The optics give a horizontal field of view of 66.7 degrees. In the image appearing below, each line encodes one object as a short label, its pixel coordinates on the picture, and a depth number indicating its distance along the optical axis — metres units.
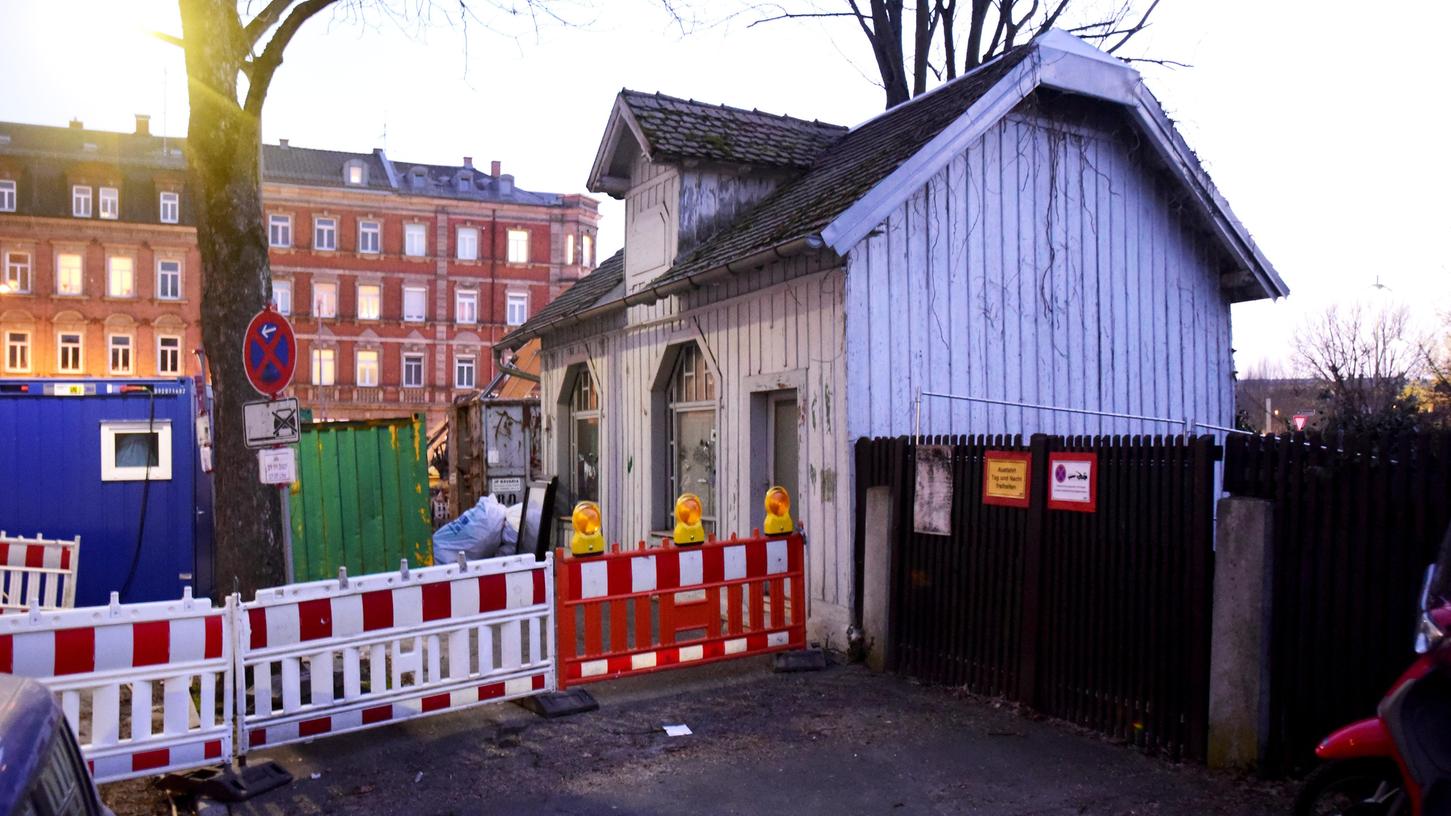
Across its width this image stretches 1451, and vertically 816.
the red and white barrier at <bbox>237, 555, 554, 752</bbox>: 6.51
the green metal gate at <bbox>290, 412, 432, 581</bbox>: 12.00
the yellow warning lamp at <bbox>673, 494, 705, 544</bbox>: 8.69
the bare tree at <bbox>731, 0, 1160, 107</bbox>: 21.33
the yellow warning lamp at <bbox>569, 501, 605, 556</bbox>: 8.16
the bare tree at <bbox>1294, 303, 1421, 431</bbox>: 25.07
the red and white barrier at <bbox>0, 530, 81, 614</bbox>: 9.11
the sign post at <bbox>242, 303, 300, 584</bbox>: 7.56
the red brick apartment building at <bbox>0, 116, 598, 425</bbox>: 50.53
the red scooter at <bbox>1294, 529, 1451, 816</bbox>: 3.89
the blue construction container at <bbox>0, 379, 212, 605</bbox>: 10.54
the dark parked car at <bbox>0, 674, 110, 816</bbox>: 2.33
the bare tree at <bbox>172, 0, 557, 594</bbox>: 7.98
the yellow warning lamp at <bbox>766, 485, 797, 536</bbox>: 9.12
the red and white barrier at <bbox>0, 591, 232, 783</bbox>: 5.73
